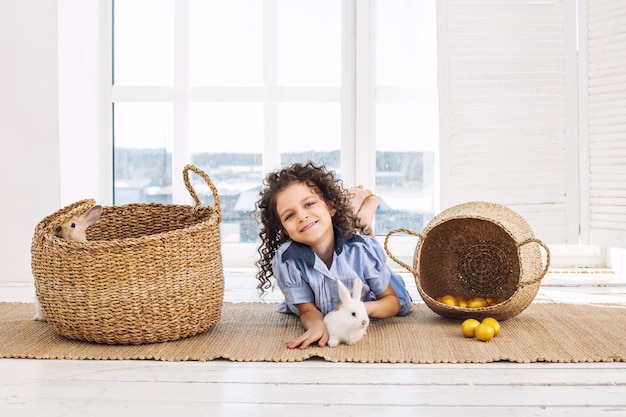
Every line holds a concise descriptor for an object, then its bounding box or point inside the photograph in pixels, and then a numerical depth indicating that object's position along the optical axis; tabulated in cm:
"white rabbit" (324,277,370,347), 191
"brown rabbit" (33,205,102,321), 207
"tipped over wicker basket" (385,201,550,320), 223
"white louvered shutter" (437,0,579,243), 331
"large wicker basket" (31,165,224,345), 187
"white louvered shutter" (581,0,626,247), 317
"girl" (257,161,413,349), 213
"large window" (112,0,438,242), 356
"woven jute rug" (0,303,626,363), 181
